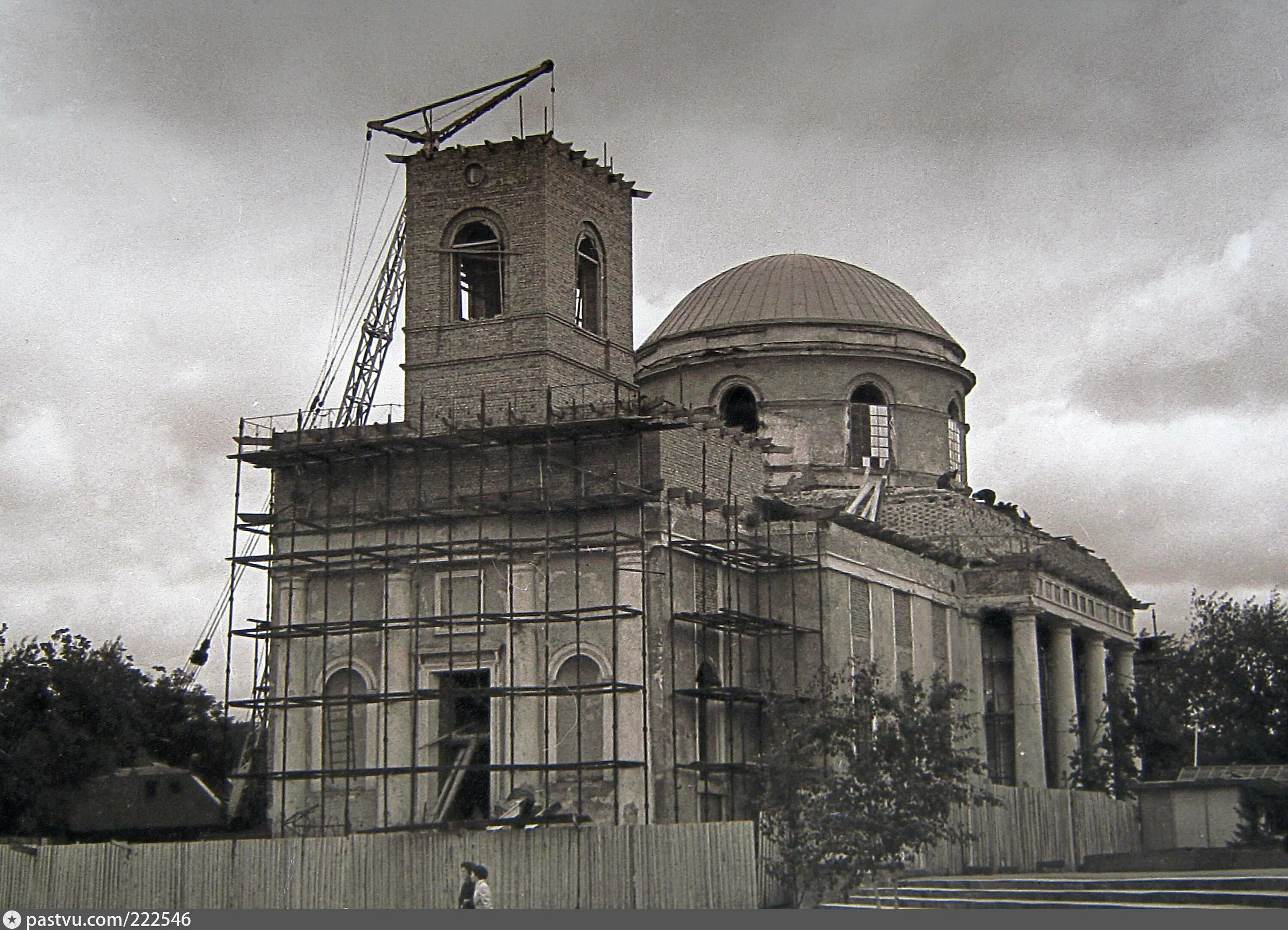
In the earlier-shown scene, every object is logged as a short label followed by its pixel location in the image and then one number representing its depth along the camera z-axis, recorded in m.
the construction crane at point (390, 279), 44.25
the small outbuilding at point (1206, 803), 40.00
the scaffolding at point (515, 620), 36.69
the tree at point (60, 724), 44.59
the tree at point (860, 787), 27.88
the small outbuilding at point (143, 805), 48.16
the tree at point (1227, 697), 49.69
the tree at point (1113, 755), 47.00
